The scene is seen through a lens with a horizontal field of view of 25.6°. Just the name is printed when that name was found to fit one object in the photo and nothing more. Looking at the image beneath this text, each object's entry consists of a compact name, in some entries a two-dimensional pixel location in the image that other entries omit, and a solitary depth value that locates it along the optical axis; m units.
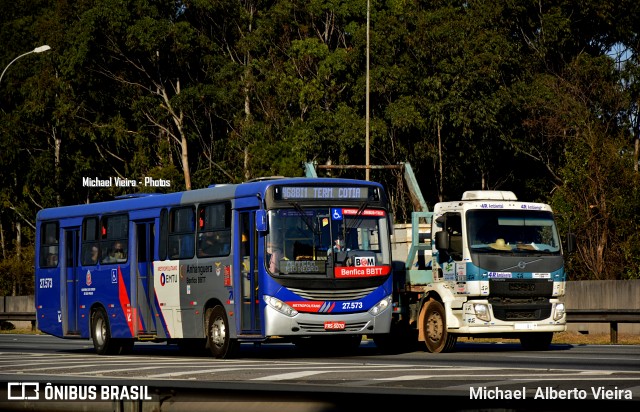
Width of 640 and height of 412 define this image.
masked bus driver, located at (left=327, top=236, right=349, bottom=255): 22.84
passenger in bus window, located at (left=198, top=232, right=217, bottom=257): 24.17
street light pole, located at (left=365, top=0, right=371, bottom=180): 51.34
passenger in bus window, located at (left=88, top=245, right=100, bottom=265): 28.16
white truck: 22.94
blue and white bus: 22.56
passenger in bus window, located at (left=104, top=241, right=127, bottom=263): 27.23
